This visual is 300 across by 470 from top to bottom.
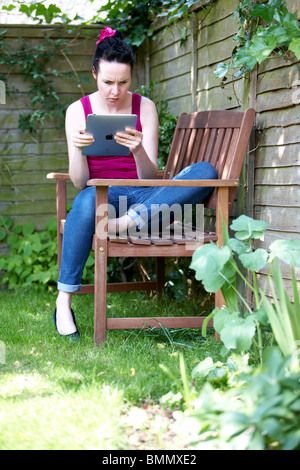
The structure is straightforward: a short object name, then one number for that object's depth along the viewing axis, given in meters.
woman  2.66
